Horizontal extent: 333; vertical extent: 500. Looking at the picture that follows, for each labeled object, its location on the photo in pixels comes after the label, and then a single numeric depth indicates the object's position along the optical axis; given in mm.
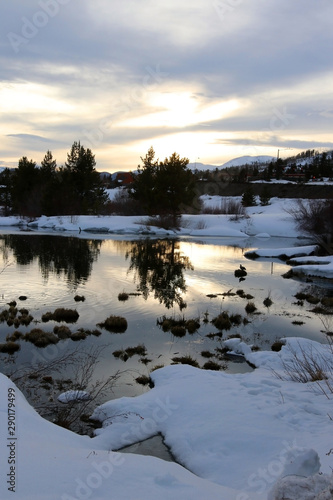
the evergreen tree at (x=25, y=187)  59531
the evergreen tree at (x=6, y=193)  66881
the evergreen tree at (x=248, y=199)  64938
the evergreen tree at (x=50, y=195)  55438
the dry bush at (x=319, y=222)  32438
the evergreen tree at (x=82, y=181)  54488
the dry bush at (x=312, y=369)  7750
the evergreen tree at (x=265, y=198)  65188
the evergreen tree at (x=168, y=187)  47719
